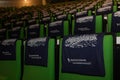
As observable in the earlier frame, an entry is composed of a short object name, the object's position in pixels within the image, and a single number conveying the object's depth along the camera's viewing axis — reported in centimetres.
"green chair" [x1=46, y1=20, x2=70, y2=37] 172
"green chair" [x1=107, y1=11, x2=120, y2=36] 141
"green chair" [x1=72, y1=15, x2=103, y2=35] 151
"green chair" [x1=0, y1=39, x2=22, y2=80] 114
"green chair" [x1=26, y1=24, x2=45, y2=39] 193
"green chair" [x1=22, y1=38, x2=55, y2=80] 96
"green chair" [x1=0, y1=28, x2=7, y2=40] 219
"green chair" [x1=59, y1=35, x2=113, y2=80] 76
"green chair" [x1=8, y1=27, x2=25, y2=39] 214
